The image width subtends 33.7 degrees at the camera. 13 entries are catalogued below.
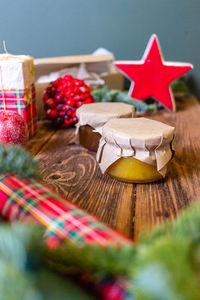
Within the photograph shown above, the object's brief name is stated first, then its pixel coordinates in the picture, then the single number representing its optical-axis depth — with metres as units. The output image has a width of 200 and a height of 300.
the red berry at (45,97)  1.03
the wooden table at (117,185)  0.54
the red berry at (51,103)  1.00
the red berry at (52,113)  1.00
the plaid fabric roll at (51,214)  0.32
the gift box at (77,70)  1.12
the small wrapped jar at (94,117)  0.78
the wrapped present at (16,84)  0.83
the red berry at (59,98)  0.99
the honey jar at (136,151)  0.61
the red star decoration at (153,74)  1.18
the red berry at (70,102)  0.98
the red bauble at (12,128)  0.74
